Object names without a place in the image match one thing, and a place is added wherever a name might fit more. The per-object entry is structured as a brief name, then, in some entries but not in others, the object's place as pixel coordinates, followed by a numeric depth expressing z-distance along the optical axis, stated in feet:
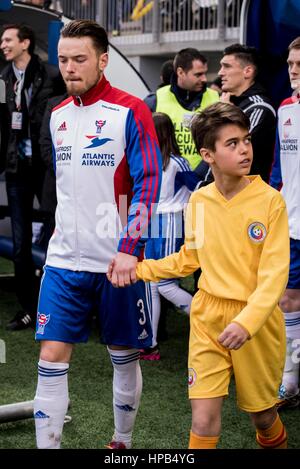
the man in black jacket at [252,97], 25.38
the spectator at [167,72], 39.61
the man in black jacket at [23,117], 31.96
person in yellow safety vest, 31.48
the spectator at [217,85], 48.76
